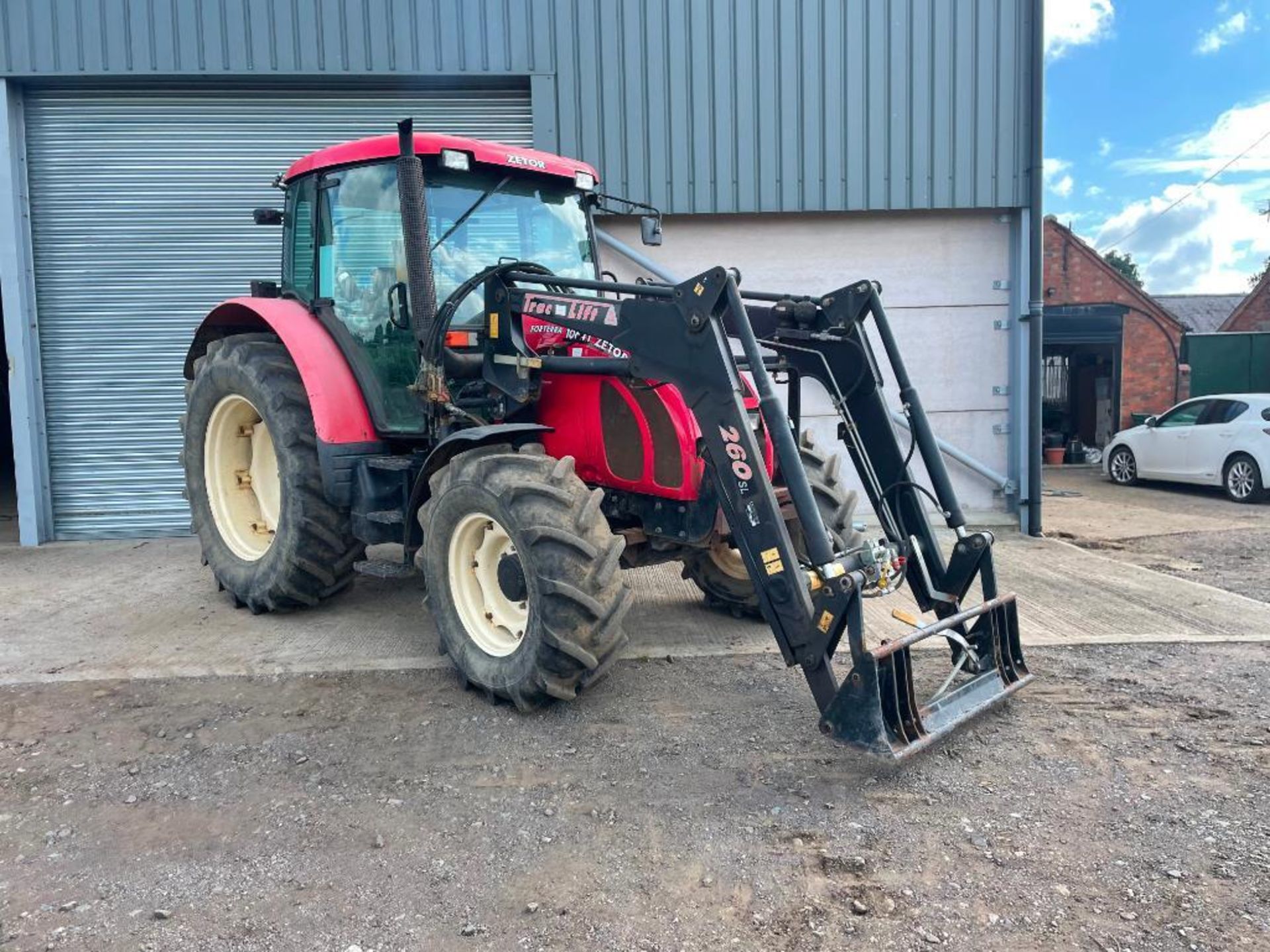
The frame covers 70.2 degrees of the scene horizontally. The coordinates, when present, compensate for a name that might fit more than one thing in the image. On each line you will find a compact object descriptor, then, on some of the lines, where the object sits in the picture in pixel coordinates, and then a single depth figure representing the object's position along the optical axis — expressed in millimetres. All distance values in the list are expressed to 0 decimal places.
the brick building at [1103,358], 18312
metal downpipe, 8219
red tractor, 3455
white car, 10867
